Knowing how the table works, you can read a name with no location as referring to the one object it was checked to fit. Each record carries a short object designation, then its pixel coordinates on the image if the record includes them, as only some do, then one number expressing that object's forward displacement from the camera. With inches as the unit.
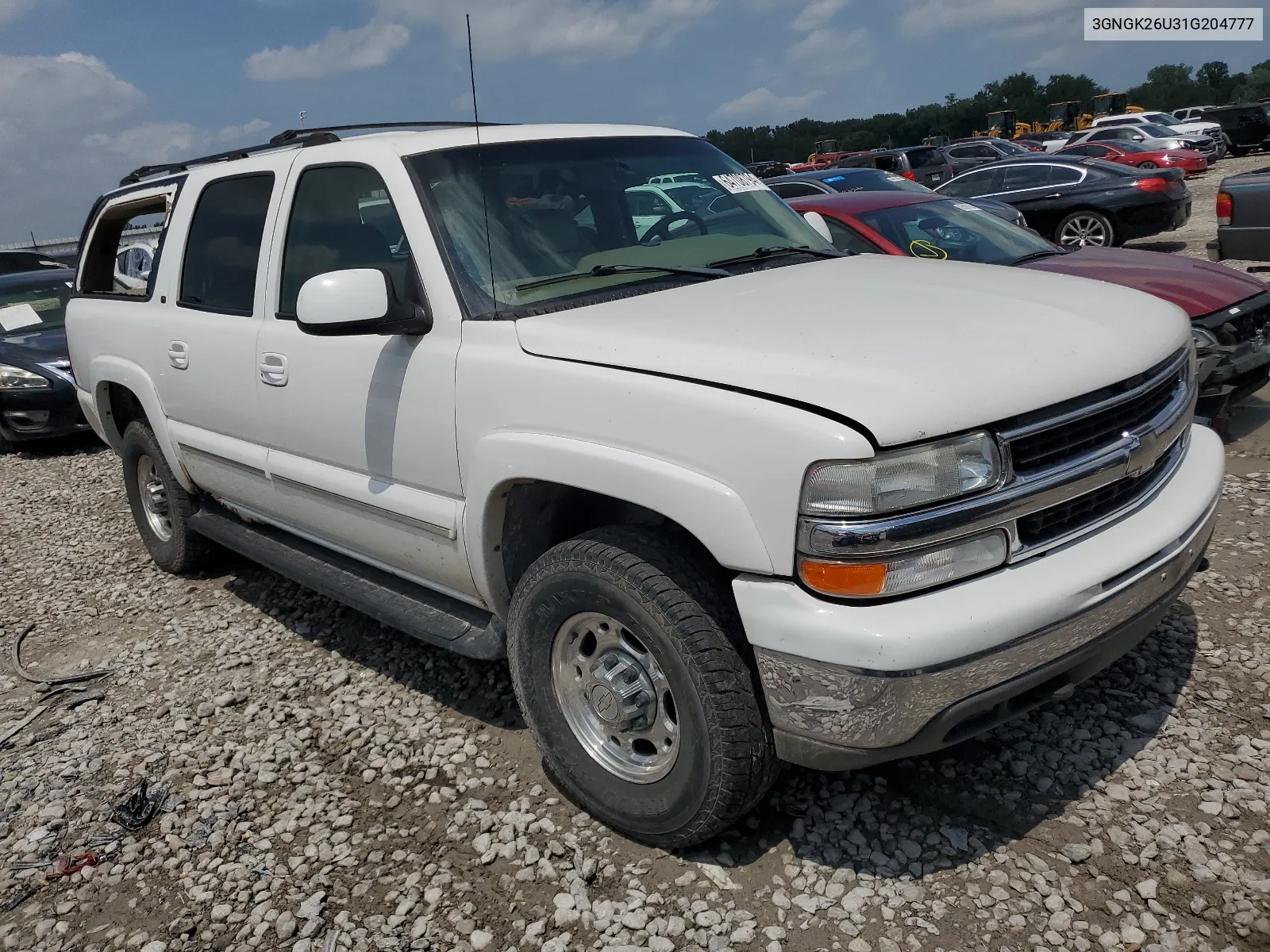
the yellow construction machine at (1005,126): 1870.1
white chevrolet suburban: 84.7
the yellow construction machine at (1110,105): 1797.5
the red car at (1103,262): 215.6
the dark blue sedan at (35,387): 364.2
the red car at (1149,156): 926.4
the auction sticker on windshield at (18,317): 402.6
